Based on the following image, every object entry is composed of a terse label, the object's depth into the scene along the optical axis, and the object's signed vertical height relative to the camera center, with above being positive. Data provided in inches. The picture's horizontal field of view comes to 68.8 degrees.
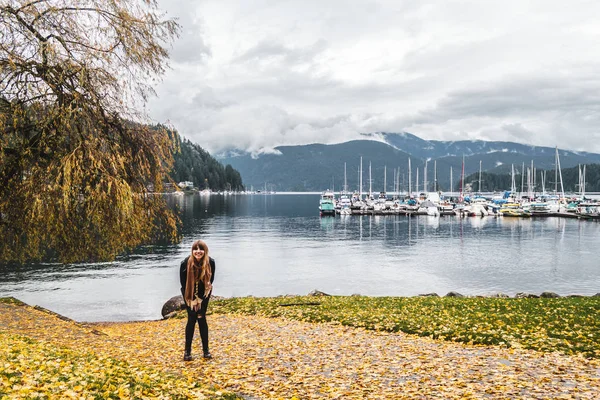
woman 443.5 -79.1
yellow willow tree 650.2 +115.9
